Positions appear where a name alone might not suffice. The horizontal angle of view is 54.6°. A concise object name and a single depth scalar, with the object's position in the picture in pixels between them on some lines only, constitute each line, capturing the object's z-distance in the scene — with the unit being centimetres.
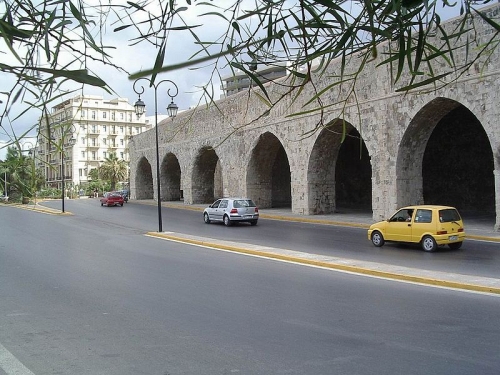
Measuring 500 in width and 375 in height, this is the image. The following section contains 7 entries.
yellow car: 1433
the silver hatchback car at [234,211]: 2472
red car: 4450
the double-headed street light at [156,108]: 1916
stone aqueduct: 2022
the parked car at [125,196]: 5255
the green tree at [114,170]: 7131
